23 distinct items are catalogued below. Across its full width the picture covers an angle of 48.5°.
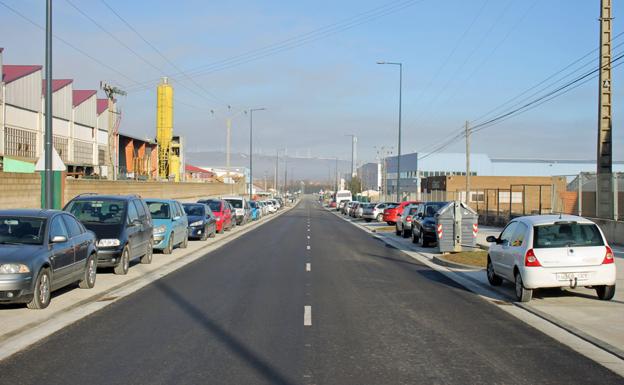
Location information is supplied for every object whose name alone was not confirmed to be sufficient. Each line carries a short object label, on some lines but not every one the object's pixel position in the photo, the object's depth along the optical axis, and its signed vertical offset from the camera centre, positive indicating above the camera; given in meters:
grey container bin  22.80 -1.28
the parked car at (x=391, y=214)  45.21 -1.69
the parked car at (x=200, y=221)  28.09 -1.43
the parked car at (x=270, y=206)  75.56 -2.13
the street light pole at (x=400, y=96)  47.37 +6.13
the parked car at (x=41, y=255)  10.52 -1.17
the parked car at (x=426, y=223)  26.70 -1.35
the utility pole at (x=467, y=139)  39.98 +2.94
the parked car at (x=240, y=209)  44.48 -1.43
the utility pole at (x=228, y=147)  60.41 +3.46
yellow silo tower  61.72 +6.34
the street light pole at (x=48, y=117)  15.93 +1.58
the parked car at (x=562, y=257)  12.46 -1.20
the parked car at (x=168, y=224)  21.62 -1.22
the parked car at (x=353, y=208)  66.51 -1.95
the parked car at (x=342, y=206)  82.44 -2.20
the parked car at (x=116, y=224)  15.68 -0.93
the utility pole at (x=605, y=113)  23.41 +2.71
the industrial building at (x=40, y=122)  44.19 +4.74
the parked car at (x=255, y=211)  53.69 -1.89
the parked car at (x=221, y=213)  34.47 -1.33
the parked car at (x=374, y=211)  54.56 -1.82
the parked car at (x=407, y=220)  33.09 -1.48
